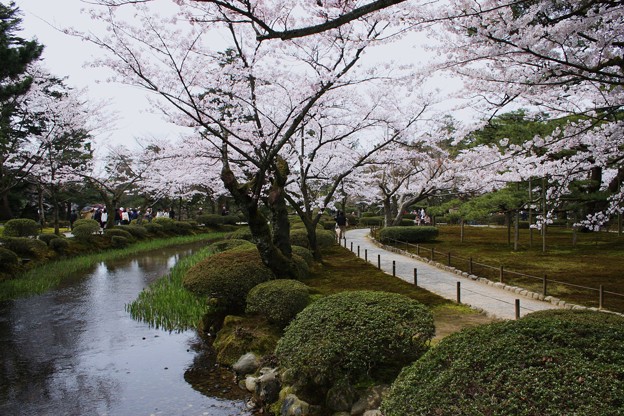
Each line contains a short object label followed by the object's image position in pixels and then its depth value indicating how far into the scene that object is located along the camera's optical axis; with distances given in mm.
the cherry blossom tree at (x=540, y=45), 5461
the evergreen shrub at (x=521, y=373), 2480
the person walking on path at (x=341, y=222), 24478
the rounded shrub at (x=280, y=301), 6825
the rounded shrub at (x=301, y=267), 10550
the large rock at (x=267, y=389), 5379
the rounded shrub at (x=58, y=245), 17406
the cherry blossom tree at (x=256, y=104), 9164
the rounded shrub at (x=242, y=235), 18848
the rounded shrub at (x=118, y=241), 21291
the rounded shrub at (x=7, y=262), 13096
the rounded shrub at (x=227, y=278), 8219
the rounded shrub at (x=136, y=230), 23519
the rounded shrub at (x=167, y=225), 27883
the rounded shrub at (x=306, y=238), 16406
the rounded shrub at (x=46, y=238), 17734
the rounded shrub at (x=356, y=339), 4547
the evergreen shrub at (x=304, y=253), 12438
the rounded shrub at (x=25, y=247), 15117
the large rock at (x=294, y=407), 4816
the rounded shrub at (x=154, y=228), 26272
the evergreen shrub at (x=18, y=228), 18509
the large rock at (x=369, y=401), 4504
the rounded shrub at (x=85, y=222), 20147
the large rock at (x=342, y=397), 4668
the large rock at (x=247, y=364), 6215
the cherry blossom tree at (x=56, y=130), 19297
